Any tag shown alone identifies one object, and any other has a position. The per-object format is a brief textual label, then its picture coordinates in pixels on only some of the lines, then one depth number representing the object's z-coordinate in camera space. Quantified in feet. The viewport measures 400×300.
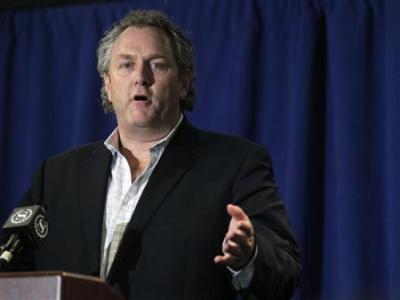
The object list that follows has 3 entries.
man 11.94
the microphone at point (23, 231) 11.26
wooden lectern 10.21
